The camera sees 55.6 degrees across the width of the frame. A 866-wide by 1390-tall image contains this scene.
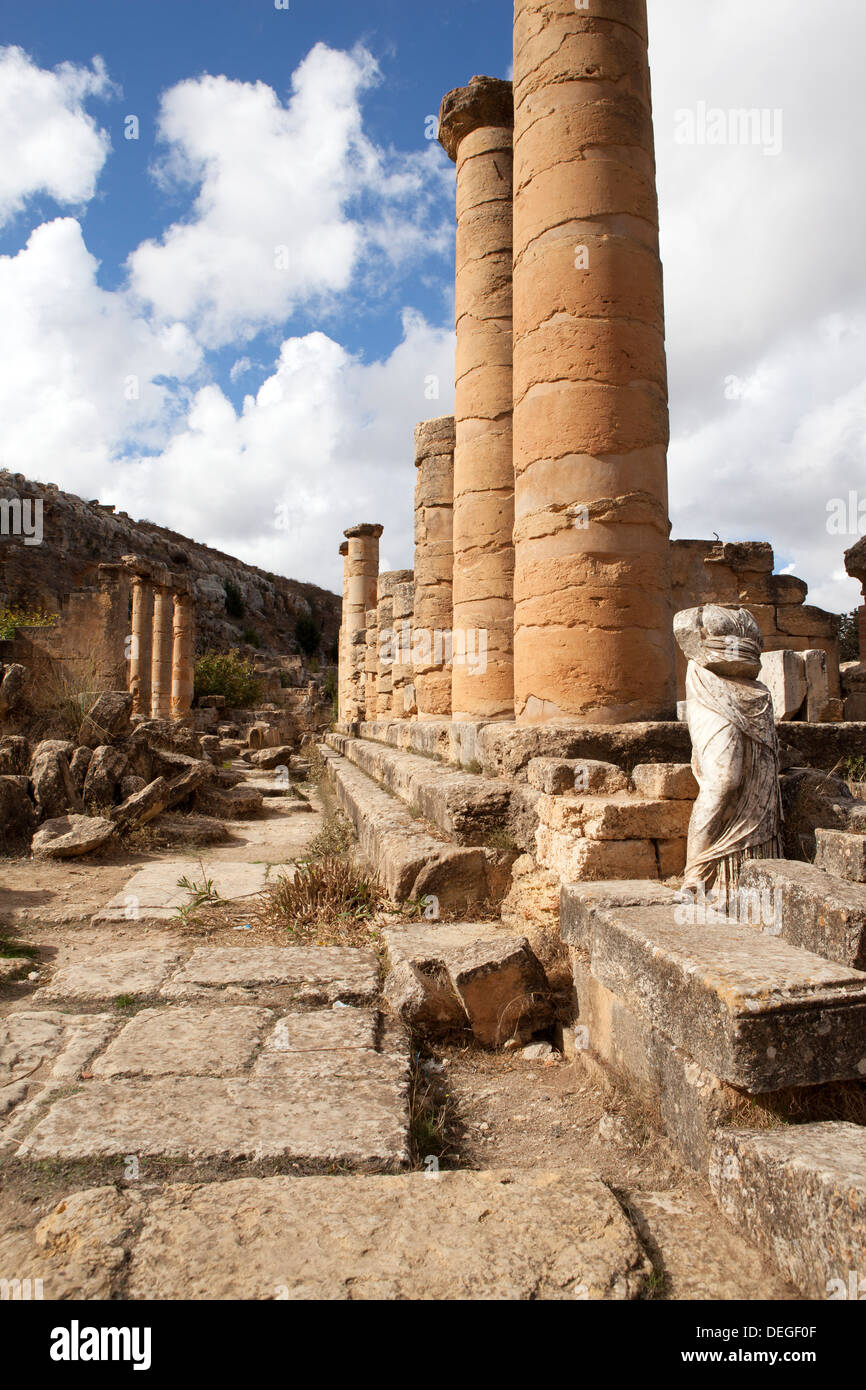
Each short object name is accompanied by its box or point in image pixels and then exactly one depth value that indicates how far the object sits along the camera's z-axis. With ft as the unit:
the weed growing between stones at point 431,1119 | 7.81
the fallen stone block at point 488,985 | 10.77
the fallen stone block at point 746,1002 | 6.84
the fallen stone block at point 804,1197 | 5.29
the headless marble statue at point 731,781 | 10.66
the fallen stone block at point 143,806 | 24.86
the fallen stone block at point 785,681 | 17.20
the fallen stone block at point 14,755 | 24.99
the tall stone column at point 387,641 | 42.96
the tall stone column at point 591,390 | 15.97
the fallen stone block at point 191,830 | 25.63
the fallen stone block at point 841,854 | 9.78
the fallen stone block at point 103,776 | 25.22
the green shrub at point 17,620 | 53.01
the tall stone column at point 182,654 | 73.72
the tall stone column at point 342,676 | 65.82
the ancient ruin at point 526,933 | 6.29
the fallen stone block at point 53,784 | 23.97
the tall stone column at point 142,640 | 64.95
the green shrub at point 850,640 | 67.72
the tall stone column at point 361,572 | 68.33
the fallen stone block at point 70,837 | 22.04
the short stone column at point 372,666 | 52.54
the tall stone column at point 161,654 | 70.95
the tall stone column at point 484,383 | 25.89
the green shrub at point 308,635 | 178.70
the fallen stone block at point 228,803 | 30.89
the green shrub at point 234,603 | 164.14
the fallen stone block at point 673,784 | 12.81
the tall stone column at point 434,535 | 35.27
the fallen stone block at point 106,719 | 27.32
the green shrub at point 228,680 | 87.51
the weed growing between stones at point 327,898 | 15.08
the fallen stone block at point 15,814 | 22.77
